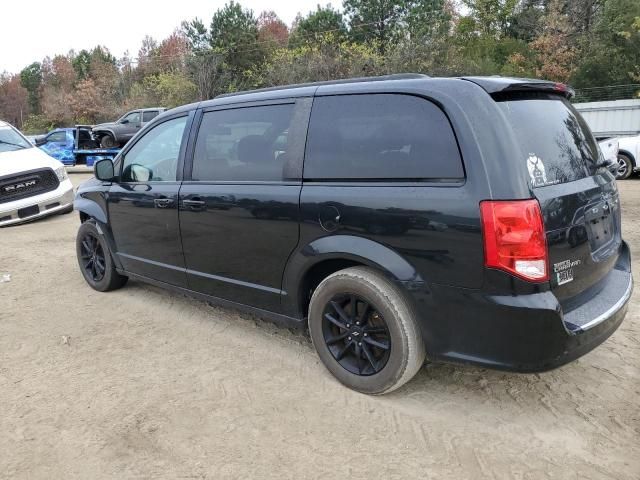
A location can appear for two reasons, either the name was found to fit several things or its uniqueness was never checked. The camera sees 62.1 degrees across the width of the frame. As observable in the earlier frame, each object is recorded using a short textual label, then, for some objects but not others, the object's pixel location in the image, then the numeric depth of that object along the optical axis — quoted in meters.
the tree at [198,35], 42.44
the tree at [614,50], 29.16
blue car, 18.91
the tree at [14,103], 70.88
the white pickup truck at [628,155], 12.84
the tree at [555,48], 32.31
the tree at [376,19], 39.94
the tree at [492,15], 41.81
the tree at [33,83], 70.62
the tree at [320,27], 39.31
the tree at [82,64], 59.06
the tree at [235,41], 40.31
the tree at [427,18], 37.28
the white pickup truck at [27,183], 9.12
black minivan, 2.56
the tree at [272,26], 46.30
